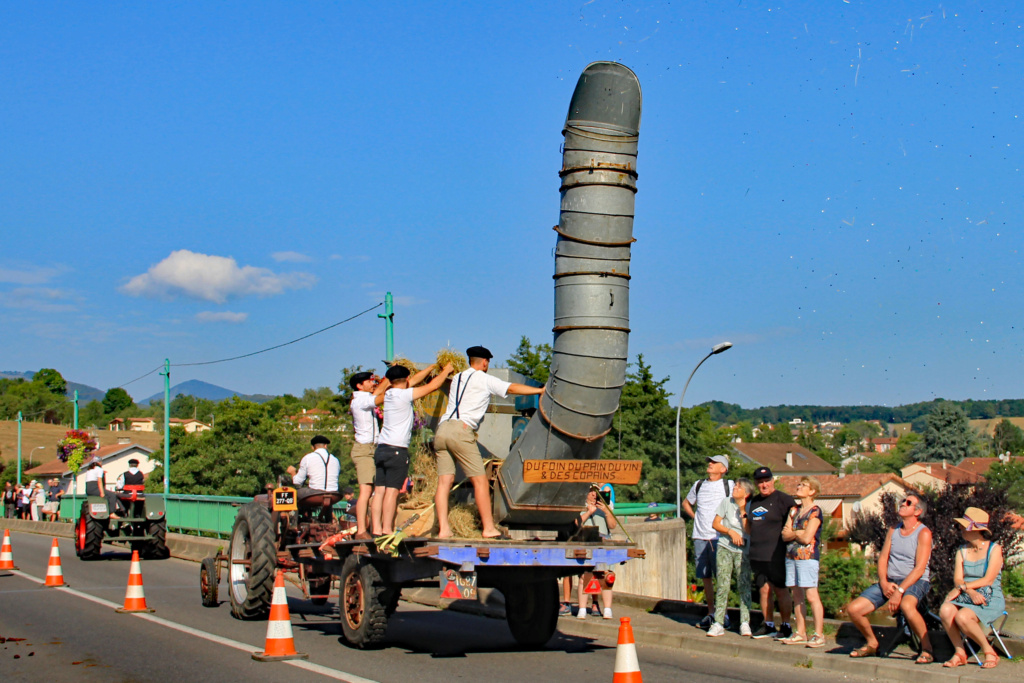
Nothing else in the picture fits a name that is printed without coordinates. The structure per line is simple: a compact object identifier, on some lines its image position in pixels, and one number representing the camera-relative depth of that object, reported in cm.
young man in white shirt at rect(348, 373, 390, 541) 1039
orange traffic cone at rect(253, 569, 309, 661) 902
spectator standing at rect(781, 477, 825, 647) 947
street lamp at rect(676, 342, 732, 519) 3083
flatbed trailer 843
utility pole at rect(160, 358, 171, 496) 4084
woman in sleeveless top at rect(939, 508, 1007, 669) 820
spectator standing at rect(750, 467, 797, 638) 995
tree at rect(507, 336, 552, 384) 5634
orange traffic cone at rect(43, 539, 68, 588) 1597
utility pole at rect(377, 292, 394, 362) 2420
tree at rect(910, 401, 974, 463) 10331
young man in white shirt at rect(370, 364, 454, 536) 961
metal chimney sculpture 917
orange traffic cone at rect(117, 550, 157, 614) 1271
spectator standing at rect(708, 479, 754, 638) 1037
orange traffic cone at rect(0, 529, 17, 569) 1873
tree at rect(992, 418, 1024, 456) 10300
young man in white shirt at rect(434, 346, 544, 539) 902
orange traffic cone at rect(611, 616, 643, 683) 630
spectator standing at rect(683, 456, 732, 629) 1112
